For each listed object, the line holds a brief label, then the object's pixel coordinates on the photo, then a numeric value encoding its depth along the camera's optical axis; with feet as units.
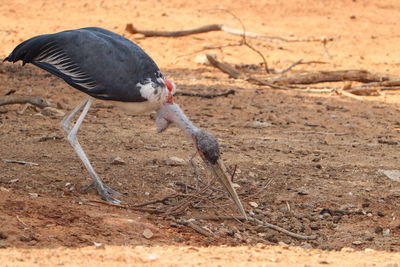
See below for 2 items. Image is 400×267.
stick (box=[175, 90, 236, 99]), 64.95
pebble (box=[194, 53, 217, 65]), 81.58
